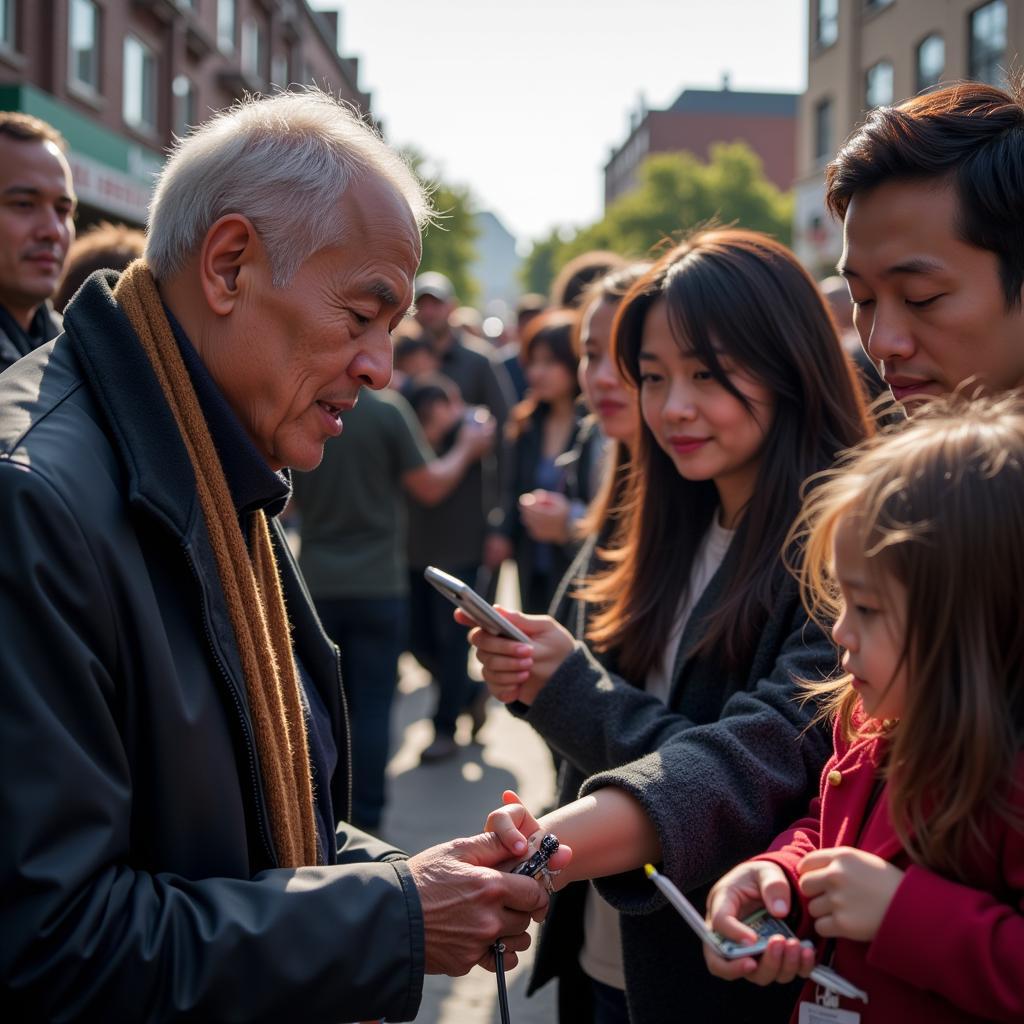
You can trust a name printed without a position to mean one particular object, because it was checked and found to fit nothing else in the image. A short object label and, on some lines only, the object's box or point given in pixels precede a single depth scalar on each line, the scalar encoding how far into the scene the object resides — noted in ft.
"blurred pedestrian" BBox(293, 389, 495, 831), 18.17
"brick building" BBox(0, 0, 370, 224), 49.29
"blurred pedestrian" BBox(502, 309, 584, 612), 18.39
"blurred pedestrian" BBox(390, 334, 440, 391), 26.09
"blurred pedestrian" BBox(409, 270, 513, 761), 21.93
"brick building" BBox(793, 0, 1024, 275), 66.59
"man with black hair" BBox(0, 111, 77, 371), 12.17
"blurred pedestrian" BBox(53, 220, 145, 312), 13.28
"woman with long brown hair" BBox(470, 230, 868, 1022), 6.35
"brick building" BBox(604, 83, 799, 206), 255.09
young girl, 4.41
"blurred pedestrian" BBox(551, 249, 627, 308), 18.64
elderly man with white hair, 4.61
